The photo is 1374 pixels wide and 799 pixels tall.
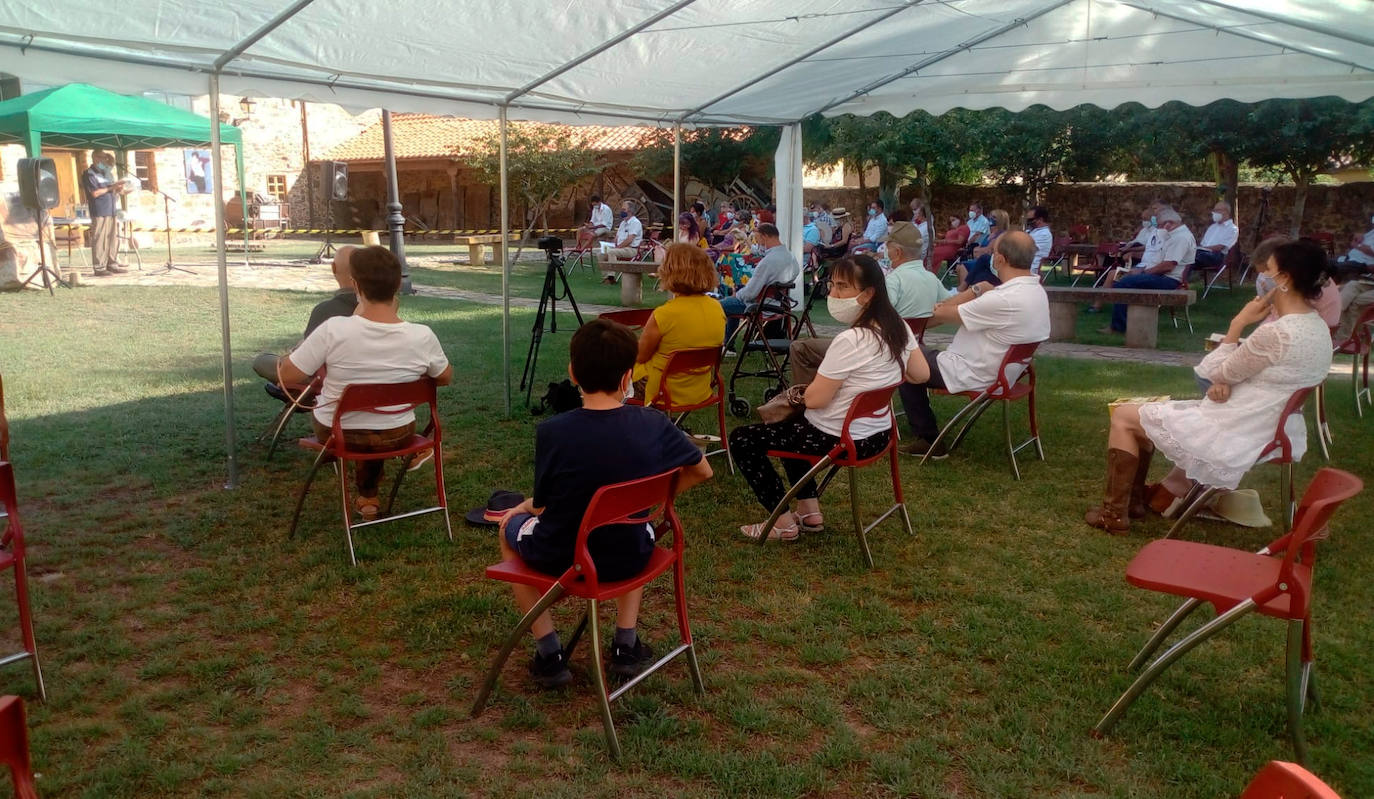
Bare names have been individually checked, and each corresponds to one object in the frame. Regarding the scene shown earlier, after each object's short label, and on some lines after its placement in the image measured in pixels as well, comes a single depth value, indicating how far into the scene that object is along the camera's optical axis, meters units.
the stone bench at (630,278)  13.18
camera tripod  6.75
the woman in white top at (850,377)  4.04
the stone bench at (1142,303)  9.70
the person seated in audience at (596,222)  18.56
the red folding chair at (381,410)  3.92
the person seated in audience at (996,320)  5.26
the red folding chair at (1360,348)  6.51
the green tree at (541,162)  23.67
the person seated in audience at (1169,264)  10.54
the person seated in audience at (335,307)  4.83
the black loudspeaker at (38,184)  13.34
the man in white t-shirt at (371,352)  4.08
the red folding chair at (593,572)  2.59
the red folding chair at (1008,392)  5.26
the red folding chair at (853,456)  3.97
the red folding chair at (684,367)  4.95
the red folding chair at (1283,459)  3.99
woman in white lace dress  3.90
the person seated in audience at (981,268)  11.67
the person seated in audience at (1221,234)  13.51
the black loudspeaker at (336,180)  17.53
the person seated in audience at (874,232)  15.16
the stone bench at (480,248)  19.45
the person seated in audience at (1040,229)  12.39
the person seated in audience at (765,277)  8.08
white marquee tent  4.49
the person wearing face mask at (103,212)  14.95
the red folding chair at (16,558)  2.74
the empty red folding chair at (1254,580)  2.48
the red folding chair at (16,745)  1.40
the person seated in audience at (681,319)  4.97
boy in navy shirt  2.71
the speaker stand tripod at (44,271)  12.94
